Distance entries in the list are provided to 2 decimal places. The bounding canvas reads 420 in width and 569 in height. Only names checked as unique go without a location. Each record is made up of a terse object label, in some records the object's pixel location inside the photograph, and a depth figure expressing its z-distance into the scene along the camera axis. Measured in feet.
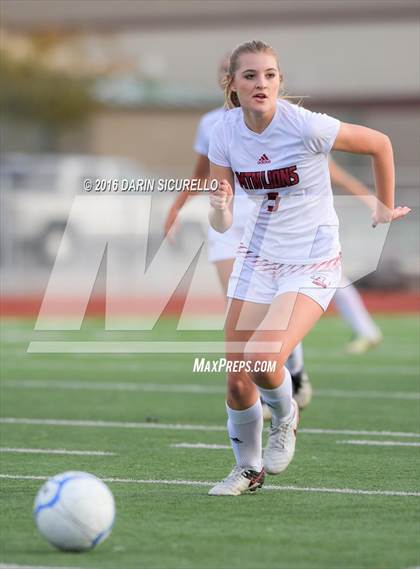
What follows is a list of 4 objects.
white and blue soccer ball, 33.96
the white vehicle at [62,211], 146.61
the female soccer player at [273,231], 41.06
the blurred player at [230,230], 54.90
